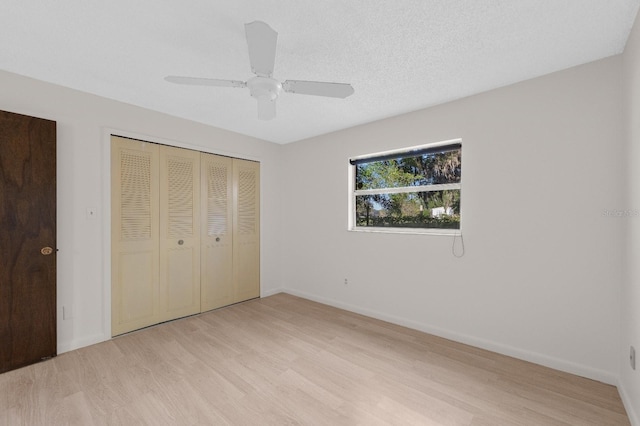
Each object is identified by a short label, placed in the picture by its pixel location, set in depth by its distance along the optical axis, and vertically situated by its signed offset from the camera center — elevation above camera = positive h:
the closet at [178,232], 2.90 -0.23
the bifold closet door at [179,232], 3.21 -0.23
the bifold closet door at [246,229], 3.96 -0.24
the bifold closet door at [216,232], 3.59 -0.26
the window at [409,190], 2.95 +0.29
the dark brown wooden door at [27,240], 2.19 -0.21
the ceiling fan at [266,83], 1.43 +0.84
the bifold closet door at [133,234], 2.84 -0.22
